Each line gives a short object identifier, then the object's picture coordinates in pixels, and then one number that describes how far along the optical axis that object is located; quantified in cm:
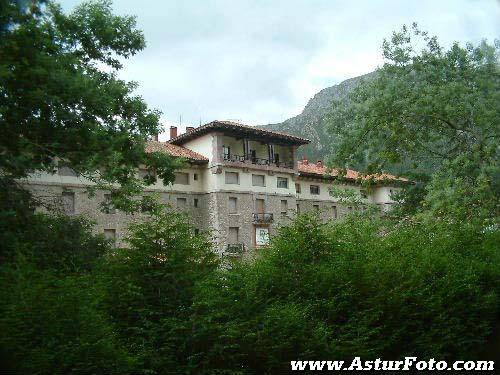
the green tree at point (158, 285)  702
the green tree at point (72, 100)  970
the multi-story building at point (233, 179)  3816
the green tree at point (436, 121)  1579
